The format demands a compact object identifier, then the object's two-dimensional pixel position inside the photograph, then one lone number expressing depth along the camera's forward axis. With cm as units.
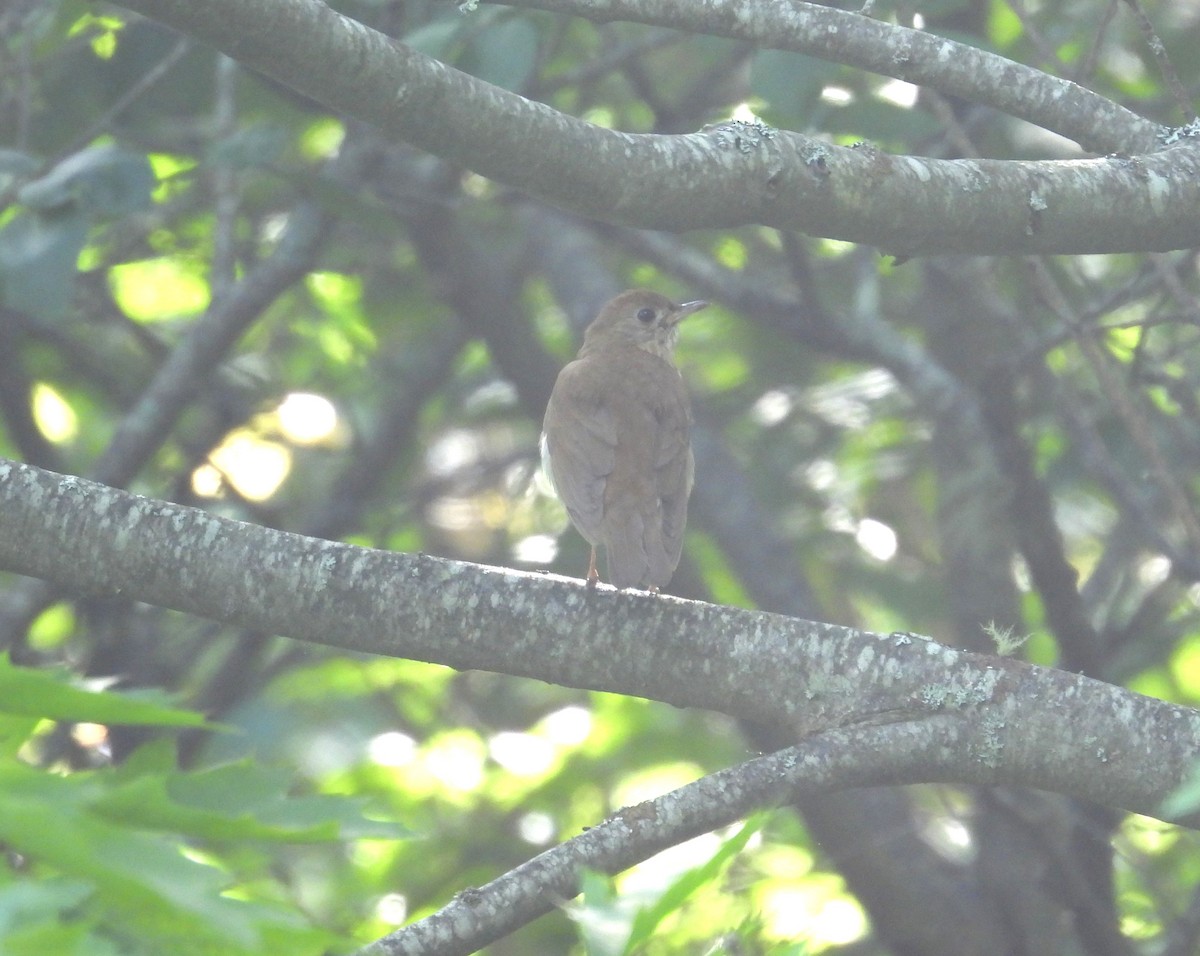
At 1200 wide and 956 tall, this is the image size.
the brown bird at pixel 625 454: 952
